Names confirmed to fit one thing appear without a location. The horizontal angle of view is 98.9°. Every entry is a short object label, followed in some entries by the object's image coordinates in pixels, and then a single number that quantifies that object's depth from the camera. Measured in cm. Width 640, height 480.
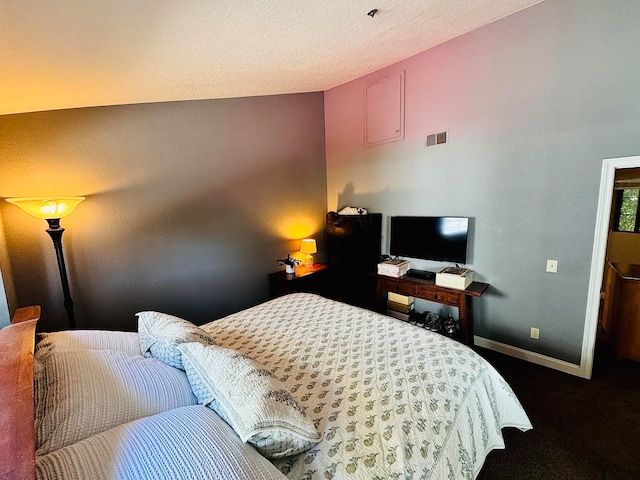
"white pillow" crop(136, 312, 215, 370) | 124
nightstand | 316
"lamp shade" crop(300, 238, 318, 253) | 354
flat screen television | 274
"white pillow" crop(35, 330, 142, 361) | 126
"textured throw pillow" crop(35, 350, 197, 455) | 85
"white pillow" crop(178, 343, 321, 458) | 87
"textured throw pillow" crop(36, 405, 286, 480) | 68
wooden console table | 254
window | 398
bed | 75
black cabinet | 345
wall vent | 279
